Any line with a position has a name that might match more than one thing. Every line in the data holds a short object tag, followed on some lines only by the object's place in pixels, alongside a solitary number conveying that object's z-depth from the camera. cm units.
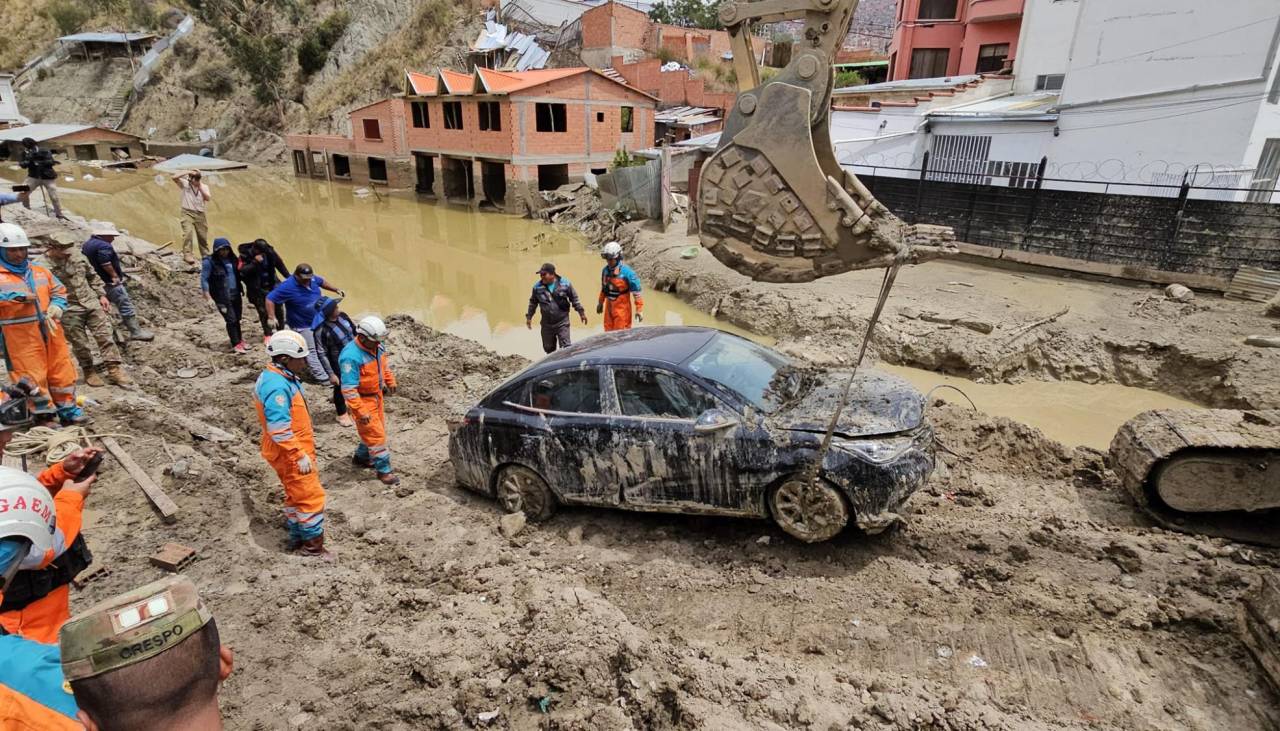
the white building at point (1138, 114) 1304
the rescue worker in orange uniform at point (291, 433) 479
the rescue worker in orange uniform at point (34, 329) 632
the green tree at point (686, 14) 5053
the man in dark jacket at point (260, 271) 948
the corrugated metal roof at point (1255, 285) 1127
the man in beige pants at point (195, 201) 1233
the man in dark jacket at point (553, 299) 879
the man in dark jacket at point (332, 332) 742
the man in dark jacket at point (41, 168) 1526
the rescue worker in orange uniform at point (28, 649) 170
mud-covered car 470
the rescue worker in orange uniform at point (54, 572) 258
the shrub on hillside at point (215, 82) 5397
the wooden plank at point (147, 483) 521
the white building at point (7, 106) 4638
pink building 2675
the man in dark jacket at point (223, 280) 914
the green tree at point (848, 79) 3391
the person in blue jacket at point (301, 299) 814
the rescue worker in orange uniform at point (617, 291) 878
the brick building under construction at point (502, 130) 2702
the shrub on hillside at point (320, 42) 4983
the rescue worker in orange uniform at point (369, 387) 612
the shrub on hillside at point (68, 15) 6619
